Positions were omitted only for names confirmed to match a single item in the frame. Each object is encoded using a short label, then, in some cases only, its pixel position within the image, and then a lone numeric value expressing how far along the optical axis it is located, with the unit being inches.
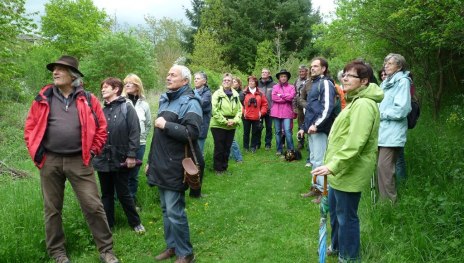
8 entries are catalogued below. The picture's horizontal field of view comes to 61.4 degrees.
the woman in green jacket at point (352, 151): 130.6
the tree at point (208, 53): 1104.2
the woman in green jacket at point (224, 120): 308.0
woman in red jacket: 385.1
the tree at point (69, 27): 1429.6
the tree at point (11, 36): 557.3
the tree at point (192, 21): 1302.7
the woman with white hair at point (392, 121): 188.2
